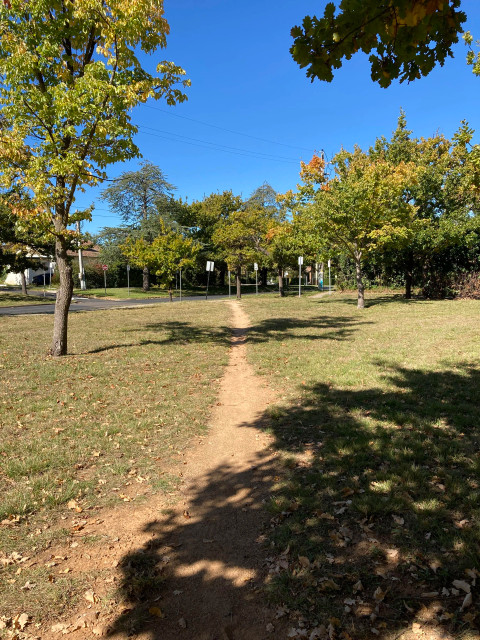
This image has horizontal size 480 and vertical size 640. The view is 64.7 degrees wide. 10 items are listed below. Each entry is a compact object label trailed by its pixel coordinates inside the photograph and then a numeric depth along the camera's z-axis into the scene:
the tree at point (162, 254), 25.11
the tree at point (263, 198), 52.64
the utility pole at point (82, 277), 43.50
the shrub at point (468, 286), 21.66
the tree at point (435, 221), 20.98
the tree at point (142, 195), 42.34
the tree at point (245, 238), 28.69
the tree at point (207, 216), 45.94
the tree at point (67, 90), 7.71
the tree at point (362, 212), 18.11
